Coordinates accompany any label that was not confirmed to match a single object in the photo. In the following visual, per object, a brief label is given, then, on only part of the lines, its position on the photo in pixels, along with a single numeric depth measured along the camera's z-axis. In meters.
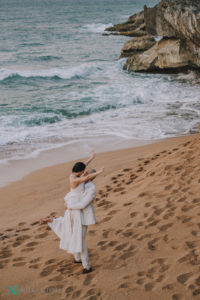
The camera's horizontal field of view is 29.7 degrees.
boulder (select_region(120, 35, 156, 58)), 27.94
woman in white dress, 4.86
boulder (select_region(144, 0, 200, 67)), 19.17
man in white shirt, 4.86
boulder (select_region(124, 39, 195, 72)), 22.34
